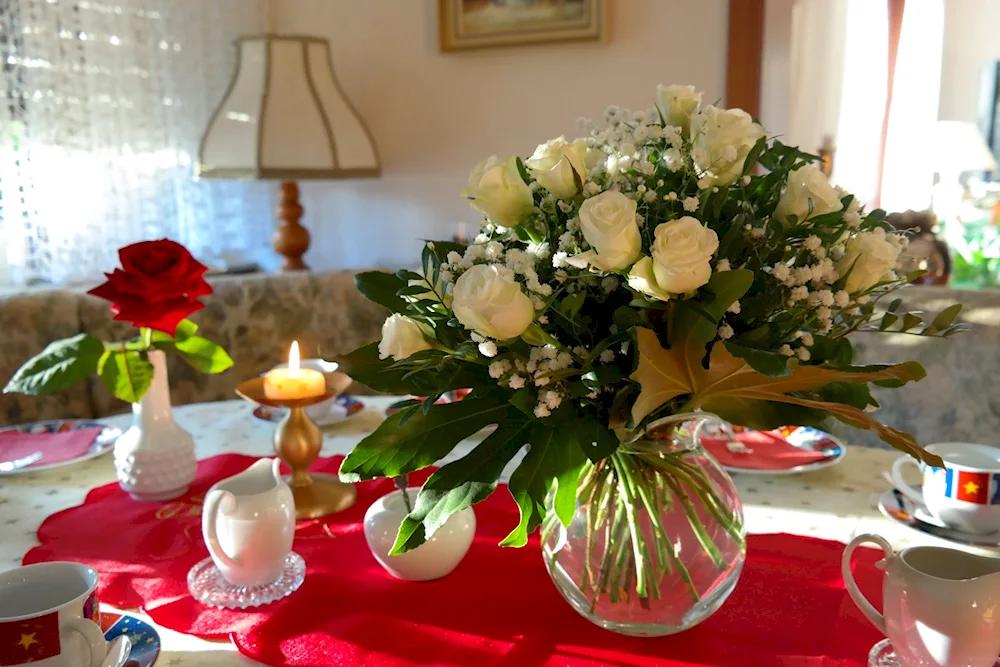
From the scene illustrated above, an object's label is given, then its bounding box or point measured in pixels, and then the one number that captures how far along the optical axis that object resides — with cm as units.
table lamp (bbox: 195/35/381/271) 227
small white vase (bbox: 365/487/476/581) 83
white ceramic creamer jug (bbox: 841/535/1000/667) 63
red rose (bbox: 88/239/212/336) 97
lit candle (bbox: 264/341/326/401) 102
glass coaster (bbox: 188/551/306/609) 80
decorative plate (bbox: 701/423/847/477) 110
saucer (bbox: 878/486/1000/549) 91
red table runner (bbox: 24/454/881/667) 72
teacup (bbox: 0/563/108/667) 62
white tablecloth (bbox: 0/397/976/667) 90
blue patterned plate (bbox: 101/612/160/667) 68
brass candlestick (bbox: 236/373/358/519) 101
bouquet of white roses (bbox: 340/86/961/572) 61
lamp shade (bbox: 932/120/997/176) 257
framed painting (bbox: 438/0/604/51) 238
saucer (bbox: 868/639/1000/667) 70
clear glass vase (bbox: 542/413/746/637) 70
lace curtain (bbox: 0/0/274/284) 210
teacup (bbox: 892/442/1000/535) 91
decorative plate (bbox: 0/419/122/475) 117
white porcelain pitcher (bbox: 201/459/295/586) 80
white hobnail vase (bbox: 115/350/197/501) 103
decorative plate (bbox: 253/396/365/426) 138
